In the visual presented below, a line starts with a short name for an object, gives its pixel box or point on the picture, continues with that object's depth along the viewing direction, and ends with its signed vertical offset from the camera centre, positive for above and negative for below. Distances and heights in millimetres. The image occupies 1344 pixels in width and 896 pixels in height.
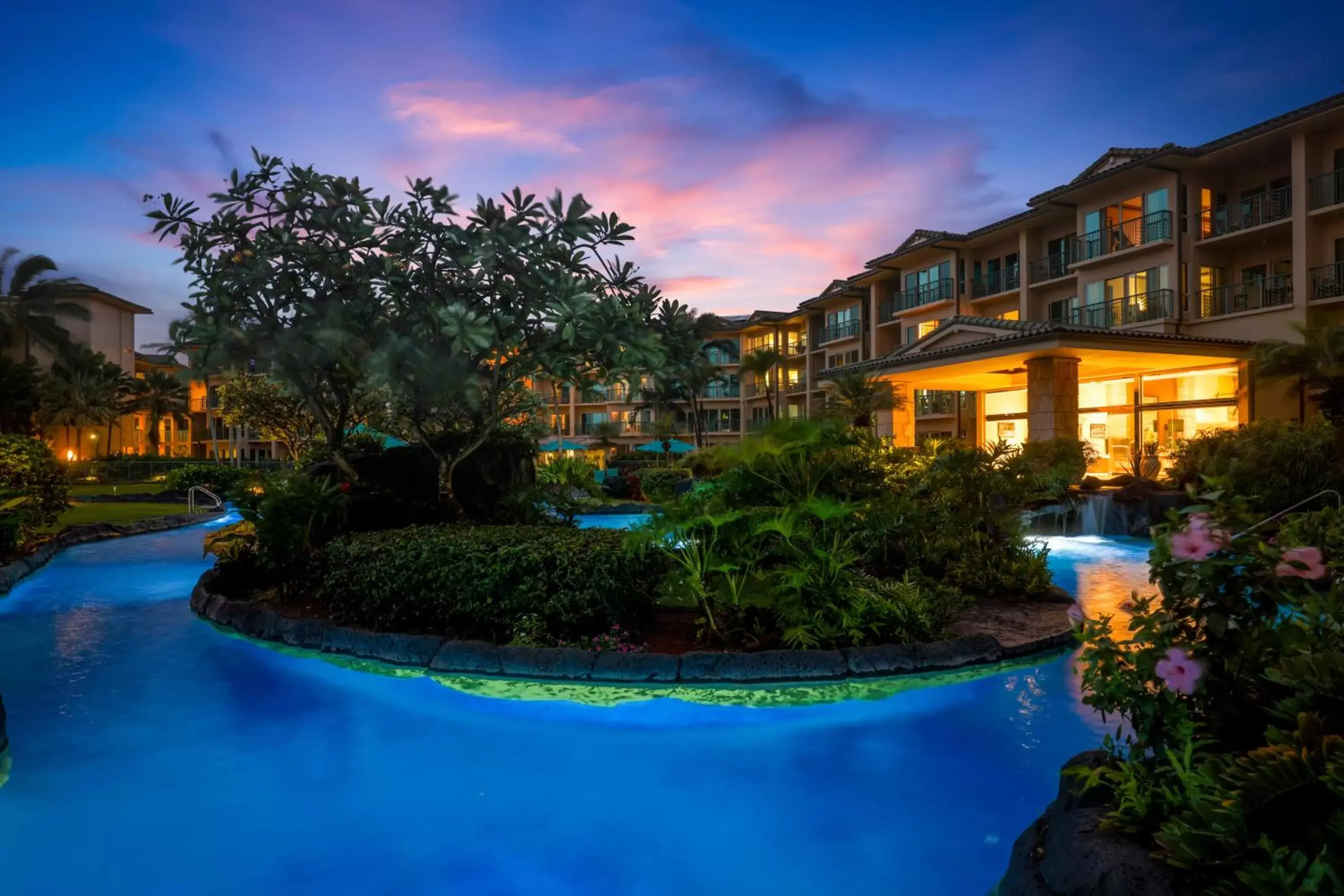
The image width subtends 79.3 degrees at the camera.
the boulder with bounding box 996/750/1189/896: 2707 -1558
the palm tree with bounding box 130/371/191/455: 54750 +3027
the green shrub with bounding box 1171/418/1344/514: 15438 -661
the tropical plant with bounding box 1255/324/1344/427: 20031 +1702
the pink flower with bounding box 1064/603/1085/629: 3418 -780
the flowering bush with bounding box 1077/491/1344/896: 2482 -992
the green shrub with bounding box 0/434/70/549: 14266 -728
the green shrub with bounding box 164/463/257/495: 28391 -1321
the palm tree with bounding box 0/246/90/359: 40344 +6996
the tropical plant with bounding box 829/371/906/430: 26719 +1213
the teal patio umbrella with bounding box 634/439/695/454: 43219 -590
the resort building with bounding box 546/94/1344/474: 22688 +5040
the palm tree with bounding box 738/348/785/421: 36938 +3401
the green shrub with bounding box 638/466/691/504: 26094 -1454
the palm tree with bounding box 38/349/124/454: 45656 +2643
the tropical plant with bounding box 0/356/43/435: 42812 +2635
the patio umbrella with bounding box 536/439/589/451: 43781 -481
